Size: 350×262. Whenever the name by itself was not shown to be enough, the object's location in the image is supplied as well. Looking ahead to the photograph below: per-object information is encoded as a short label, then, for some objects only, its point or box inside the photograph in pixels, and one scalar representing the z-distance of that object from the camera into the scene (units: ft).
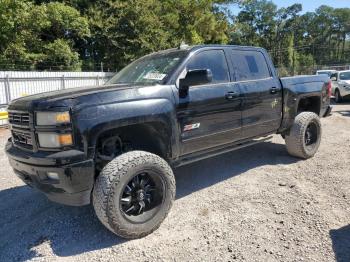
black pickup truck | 10.93
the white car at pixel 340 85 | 53.11
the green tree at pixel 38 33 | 59.77
